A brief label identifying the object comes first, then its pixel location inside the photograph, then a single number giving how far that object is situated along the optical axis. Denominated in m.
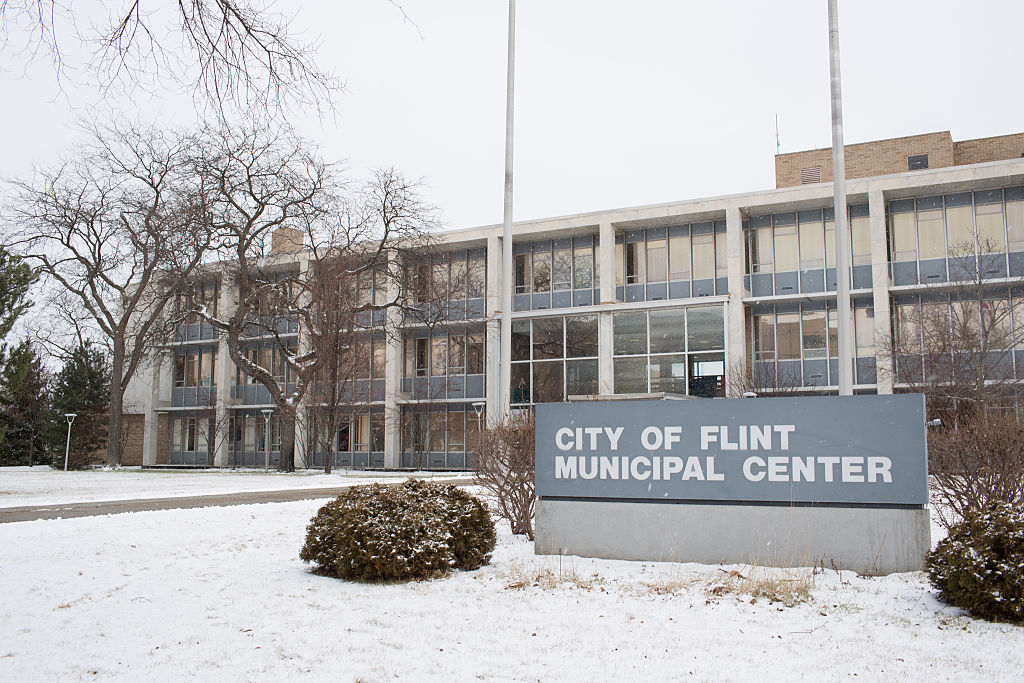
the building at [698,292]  34.41
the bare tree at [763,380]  32.97
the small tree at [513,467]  11.46
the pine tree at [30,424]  44.78
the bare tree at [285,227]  34.00
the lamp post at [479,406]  41.88
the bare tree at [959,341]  24.41
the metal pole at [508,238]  17.55
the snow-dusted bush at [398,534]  8.60
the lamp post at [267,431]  47.14
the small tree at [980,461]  9.79
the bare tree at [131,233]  33.38
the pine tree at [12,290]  21.53
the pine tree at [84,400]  44.31
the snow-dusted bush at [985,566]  6.57
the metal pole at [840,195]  15.80
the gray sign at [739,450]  8.80
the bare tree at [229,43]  6.91
